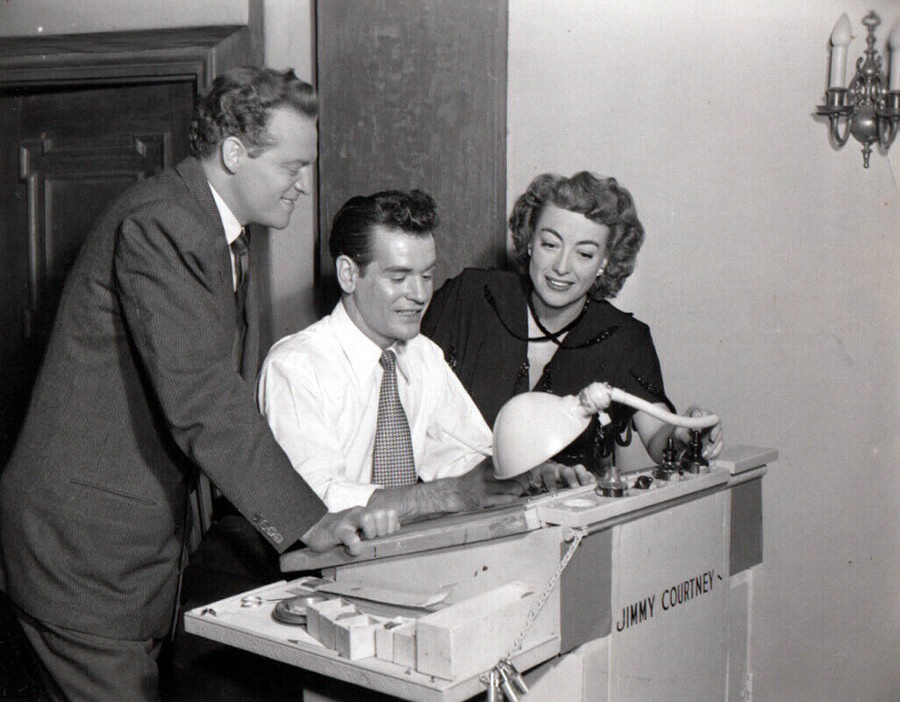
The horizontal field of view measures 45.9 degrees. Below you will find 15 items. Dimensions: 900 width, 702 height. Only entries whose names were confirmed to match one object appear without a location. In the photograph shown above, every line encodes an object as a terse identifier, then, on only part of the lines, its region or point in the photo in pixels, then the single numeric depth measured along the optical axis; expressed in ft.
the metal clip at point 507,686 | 5.69
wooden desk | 6.13
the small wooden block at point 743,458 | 7.98
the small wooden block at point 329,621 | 6.05
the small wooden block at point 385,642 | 5.87
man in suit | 6.99
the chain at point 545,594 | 5.97
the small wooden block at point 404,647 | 5.77
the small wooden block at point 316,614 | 6.19
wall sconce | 10.72
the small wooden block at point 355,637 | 5.87
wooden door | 13.79
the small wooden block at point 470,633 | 5.60
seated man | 8.31
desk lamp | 6.35
